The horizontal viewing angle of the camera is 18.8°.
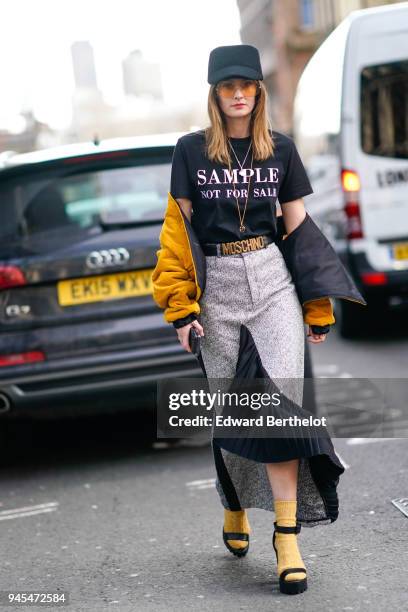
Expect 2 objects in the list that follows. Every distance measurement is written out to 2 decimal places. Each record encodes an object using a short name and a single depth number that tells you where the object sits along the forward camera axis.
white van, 10.54
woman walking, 4.36
